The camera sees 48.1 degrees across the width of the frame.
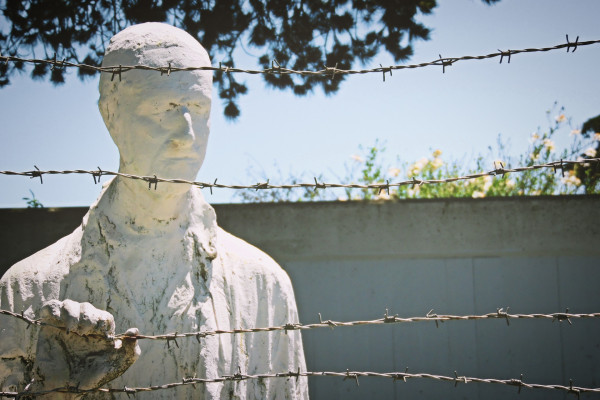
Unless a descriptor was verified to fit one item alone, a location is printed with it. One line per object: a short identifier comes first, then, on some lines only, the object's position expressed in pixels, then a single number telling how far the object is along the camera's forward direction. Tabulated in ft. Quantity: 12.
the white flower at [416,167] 20.31
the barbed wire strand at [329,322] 6.15
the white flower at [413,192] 19.34
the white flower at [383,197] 17.85
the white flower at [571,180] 19.39
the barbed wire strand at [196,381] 6.13
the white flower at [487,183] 20.26
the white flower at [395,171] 20.16
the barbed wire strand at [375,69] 6.81
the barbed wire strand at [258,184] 6.48
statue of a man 7.63
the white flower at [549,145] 20.56
